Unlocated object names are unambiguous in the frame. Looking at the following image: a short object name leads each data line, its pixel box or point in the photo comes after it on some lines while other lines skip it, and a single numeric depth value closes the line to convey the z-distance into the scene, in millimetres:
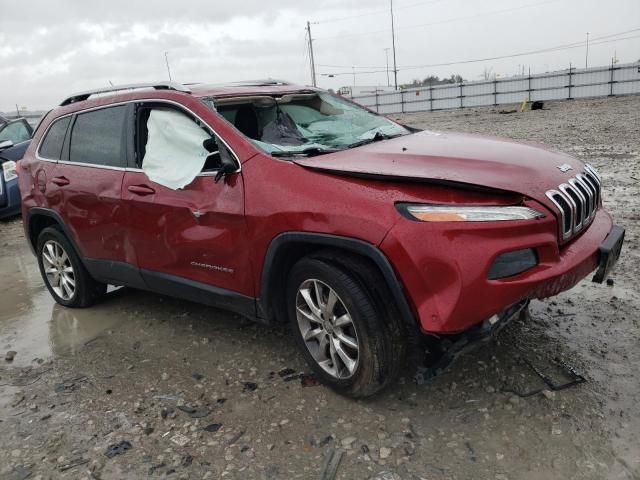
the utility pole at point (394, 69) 52438
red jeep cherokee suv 2531
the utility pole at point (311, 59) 53500
